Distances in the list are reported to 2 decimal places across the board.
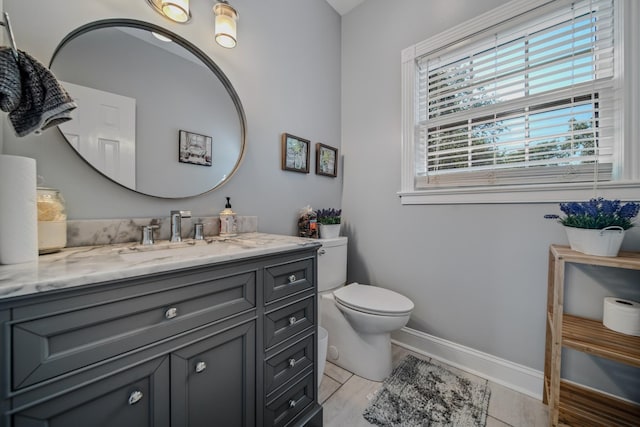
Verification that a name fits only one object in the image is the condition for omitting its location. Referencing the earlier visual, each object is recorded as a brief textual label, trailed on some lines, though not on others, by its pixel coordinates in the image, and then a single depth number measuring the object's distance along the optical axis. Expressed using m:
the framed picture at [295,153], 1.69
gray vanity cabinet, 0.49
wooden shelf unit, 0.95
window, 1.23
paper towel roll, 0.62
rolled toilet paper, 1.02
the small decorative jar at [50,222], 0.76
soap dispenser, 1.28
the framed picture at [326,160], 1.95
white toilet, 1.39
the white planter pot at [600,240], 0.98
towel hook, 0.57
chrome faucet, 1.09
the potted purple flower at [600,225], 0.98
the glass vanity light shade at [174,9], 1.08
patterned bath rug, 1.18
